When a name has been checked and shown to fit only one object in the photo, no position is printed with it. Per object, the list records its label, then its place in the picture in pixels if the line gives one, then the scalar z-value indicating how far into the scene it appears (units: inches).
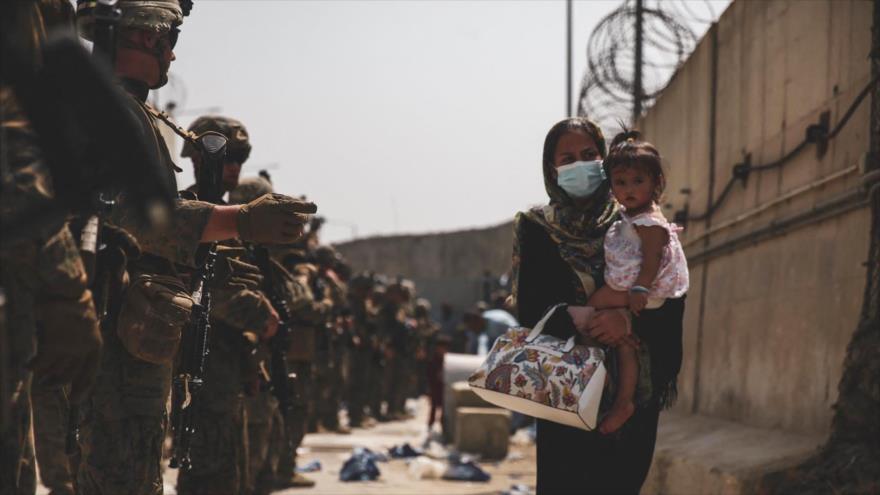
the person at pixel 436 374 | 669.5
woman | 155.4
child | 150.6
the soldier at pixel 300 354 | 320.2
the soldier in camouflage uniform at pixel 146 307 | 147.9
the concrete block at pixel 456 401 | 536.1
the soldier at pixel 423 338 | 996.0
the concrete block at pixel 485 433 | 481.4
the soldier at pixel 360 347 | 705.8
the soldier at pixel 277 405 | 255.6
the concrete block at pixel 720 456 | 223.0
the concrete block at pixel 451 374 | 560.1
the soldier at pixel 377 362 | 740.6
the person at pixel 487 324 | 676.7
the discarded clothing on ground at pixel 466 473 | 395.2
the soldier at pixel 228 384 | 215.9
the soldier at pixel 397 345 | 808.3
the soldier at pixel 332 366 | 485.7
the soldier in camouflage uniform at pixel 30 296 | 98.0
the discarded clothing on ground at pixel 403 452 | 470.9
